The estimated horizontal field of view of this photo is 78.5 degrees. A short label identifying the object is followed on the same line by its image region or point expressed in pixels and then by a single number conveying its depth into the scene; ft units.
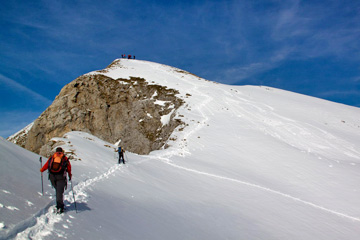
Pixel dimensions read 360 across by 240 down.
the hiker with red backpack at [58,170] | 21.67
